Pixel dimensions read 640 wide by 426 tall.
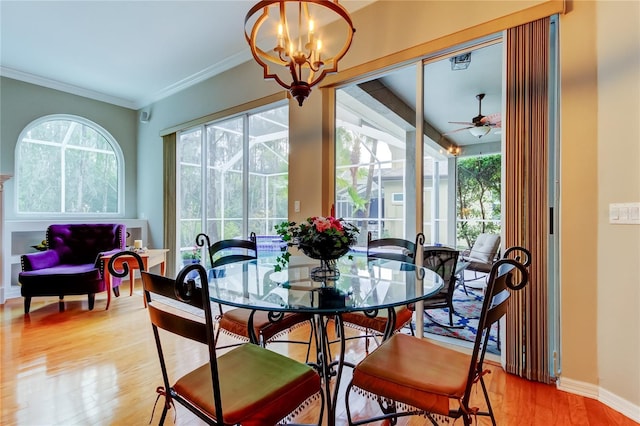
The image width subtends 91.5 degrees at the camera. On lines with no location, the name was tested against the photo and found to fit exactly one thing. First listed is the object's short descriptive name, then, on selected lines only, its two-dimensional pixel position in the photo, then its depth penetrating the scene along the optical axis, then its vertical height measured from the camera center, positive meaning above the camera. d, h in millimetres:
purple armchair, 3285 -575
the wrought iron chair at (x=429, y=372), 1082 -629
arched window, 4305 +676
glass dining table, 1229 -360
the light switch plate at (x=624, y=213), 1667 -8
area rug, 2641 -1038
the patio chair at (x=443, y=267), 2363 -432
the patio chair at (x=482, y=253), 2660 -376
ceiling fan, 2497 +787
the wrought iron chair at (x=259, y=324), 1755 -650
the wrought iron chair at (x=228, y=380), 962 -624
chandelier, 1574 +919
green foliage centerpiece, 1561 -126
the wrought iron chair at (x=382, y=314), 1843 -627
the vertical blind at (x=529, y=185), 1961 +177
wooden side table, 3450 -567
